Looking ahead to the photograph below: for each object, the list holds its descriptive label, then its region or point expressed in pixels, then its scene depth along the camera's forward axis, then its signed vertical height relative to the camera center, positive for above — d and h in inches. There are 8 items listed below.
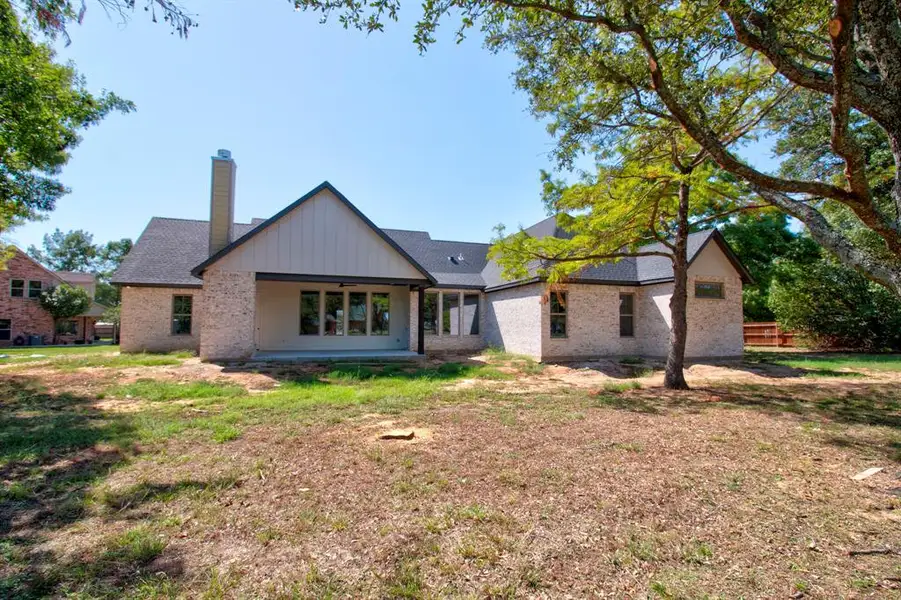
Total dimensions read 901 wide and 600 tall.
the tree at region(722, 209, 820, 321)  1204.5 +195.4
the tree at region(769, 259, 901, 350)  808.3 +19.1
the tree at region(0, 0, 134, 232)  356.5 +184.6
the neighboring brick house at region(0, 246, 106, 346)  1100.5 +18.7
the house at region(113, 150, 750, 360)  535.5 +24.7
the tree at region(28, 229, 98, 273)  2576.3 +368.5
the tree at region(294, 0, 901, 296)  160.1 +145.3
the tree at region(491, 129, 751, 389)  358.3 +98.1
